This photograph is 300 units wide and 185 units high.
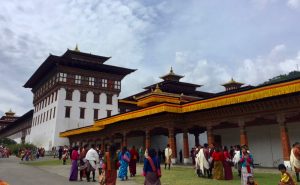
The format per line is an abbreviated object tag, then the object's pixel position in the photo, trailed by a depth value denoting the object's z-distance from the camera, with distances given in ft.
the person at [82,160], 32.10
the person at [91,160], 31.34
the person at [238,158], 34.73
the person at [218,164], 32.02
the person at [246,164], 26.04
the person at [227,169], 32.24
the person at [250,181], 21.84
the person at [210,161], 33.63
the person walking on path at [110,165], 23.30
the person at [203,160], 33.59
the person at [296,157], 27.56
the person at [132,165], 36.78
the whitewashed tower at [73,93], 111.44
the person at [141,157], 68.72
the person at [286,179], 18.73
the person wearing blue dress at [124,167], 33.36
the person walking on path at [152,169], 18.89
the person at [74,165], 32.14
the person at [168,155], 45.20
